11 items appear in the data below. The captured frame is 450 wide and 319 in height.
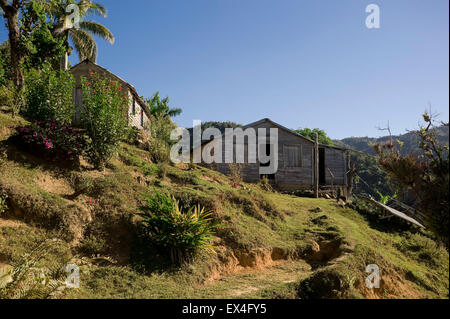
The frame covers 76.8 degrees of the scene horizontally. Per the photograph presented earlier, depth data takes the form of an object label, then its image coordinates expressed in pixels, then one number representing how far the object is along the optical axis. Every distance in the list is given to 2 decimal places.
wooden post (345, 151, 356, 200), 17.03
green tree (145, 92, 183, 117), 33.66
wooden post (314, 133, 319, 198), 17.11
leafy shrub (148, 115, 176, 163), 13.18
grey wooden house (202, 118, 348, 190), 19.33
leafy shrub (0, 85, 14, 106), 10.86
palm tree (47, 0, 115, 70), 20.33
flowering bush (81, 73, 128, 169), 8.76
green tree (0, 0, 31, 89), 12.50
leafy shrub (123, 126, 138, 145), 14.64
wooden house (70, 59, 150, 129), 17.67
